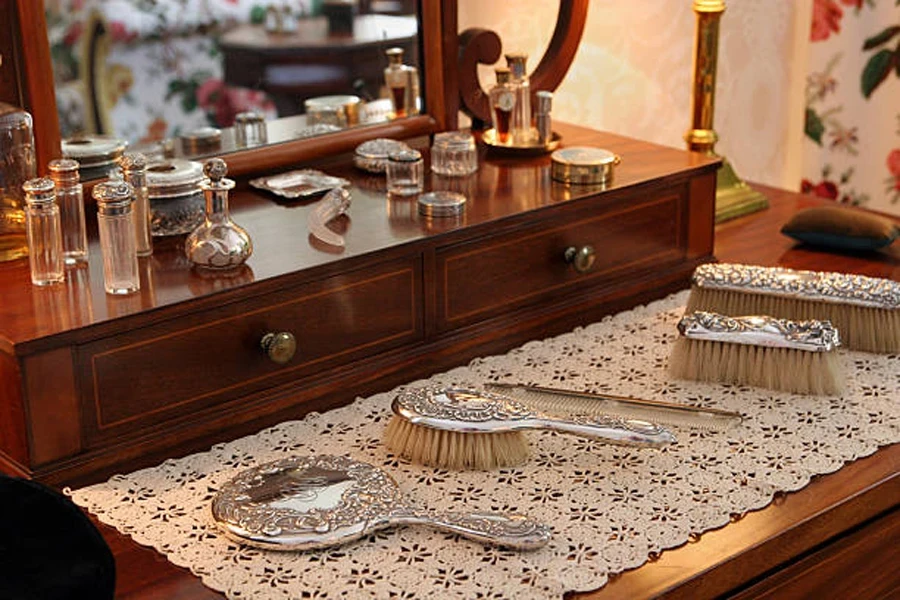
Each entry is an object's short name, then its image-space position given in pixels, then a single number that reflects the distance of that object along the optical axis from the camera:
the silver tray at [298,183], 1.41
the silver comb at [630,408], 1.20
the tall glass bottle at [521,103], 1.56
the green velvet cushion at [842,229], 1.58
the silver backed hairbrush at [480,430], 1.12
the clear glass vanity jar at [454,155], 1.48
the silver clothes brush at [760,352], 1.25
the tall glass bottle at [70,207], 1.19
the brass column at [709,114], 1.75
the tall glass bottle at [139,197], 1.23
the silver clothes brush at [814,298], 1.34
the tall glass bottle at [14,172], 1.21
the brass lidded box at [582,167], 1.45
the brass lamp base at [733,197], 1.76
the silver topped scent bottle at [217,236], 1.19
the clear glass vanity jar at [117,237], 1.14
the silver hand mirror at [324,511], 1.00
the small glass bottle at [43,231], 1.14
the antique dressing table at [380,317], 1.06
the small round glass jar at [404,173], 1.41
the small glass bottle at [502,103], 1.56
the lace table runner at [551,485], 0.97
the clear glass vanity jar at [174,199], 1.28
